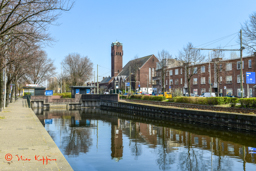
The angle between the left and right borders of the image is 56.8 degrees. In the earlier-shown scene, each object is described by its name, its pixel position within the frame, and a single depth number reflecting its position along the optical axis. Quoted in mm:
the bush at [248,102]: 19138
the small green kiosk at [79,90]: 56562
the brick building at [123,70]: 85188
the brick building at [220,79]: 45050
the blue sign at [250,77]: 20500
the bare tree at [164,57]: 47250
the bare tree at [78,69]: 70562
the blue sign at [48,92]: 55375
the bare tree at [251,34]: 21281
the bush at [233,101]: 21653
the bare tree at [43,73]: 61594
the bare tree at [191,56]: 37531
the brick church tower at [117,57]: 112625
